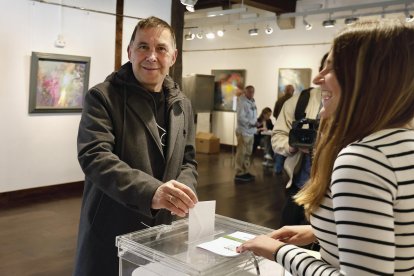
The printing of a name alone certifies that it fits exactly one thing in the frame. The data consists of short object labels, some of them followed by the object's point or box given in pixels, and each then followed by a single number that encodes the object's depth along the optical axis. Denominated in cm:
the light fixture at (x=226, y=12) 645
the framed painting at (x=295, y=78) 877
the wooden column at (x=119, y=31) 577
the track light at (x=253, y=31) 820
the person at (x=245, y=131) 714
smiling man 136
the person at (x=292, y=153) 258
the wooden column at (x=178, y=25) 578
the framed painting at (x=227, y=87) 1002
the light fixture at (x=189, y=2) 388
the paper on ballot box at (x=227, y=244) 113
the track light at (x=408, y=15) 605
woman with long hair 74
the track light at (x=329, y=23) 685
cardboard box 978
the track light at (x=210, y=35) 914
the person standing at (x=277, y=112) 758
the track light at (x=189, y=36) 942
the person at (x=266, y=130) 848
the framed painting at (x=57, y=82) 509
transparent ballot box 104
